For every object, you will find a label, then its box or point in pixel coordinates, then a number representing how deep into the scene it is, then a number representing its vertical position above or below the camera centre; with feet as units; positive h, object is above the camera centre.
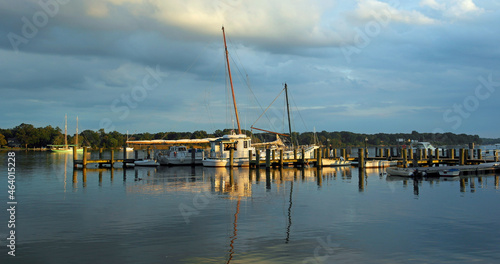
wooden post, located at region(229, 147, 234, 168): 185.38 -5.97
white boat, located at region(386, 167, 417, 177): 139.28 -9.73
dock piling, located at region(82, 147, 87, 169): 186.10 -5.93
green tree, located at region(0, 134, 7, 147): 595.96 +8.44
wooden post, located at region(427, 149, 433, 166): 175.07 -7.01
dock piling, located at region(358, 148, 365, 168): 169.27 -6.49
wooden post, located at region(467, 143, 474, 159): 180.86 -4.86
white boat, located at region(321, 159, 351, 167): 190.60 -8.67
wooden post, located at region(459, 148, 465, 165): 160.97 -6.56
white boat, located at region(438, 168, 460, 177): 138.82 -10.09
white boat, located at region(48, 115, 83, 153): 499.92 -3.34
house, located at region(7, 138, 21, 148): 648.62 +5.81
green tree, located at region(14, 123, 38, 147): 627.87 +15.65
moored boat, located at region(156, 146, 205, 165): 204.33 -6.23
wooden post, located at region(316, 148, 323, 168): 184.32 -7.30
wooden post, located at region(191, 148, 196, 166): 203.05 -5.62
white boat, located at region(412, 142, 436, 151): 241.67 -1.64
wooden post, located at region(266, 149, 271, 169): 176.28 -7.12
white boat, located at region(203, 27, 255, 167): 190.19 -2.26
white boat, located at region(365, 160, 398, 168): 182.09 -9.15
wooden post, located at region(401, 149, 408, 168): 153.30 -5.70
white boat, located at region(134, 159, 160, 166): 199.52 -7.87
